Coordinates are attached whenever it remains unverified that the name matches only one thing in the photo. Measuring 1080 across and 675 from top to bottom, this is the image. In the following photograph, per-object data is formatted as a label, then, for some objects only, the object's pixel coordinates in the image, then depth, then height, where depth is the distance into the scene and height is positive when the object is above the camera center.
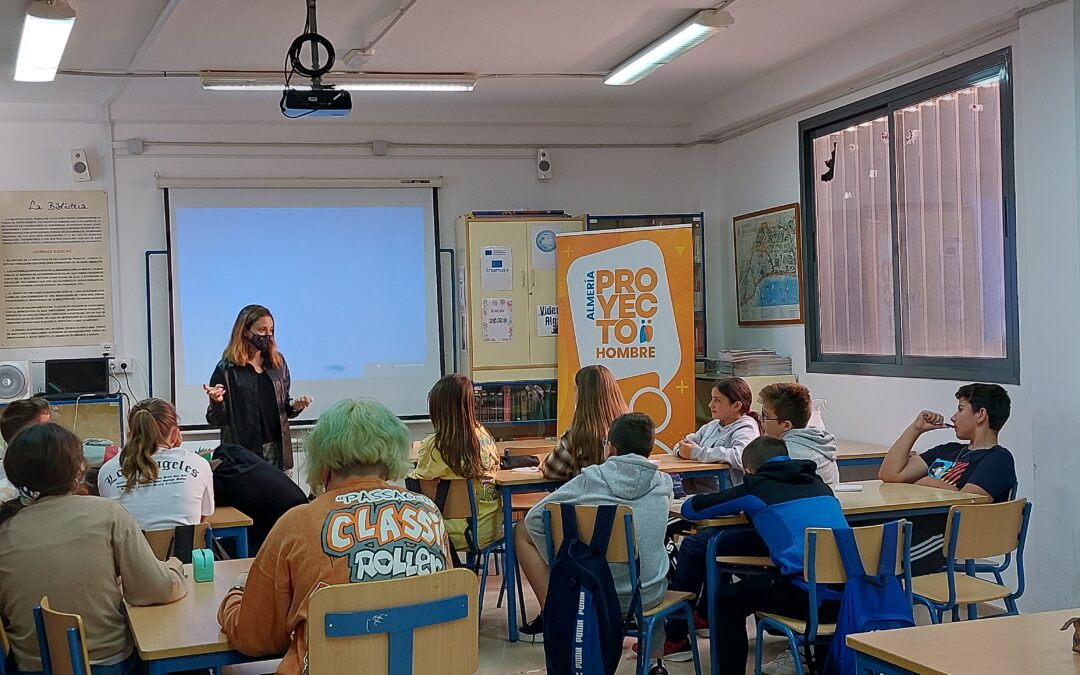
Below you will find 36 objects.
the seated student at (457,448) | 5.16 -0.53
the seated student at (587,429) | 5.15 -0.46
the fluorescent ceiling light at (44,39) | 5.04 +1.53
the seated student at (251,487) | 4.72 -0.63
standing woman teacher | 6.22 -0.29
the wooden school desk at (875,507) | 4.18 -0.73
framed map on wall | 7.39 +0.41
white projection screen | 7.68 +0.41
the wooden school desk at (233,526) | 4.32 -0.72
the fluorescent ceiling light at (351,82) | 6.61 +1.59
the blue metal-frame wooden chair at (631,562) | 4.09 -0.87
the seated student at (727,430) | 5.59 -0.54
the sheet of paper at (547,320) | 8.03 +0.09
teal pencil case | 3.27 -0.66
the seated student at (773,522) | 3.91 -0.70
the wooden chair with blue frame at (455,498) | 5.12 -0.76
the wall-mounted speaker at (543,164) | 8.38 +1.29
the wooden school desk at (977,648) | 2.19 -0.69
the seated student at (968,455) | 4.61 -0.61
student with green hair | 2.54 -0.49
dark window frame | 5.38 +0.52
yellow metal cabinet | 7.89 +0.31
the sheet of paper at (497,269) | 7.91 +0.47
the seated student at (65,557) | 2.85 -0.55
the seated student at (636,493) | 4.22 -0.63
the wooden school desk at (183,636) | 2.58 -0.71
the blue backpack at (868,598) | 3.63 -0.92
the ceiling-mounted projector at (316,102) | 5.27 +1.15
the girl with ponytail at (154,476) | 4.07 -0.49
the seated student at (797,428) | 4.59 -0.44
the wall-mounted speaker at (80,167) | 7.44 +1.23
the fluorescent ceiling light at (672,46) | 5.70 +1.60
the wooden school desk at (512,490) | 5.12 -0.75
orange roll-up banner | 7.55 +0.09
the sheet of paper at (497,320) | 7.91 +0.10
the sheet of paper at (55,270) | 7.37 +0.53
